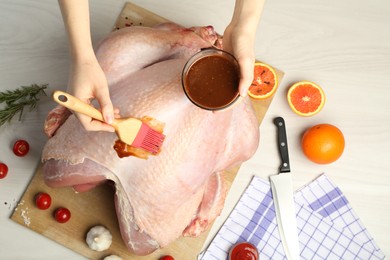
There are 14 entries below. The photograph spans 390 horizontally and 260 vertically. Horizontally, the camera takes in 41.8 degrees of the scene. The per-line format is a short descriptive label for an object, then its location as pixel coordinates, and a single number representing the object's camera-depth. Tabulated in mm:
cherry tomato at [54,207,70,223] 1518
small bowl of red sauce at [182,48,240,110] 1087
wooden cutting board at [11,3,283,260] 1551
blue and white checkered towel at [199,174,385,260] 1587
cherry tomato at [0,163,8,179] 1562
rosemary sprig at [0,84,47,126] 1551
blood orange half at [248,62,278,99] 1607
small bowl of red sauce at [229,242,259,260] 1528
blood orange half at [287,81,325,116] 1598
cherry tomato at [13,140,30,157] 1566
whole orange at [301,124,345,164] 1534
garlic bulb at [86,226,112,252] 1502
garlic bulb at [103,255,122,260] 1510
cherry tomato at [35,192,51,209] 1521
